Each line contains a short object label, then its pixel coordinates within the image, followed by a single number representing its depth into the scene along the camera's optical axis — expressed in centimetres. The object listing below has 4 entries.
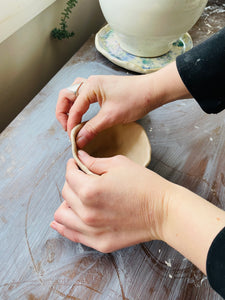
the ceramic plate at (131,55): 82
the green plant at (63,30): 92
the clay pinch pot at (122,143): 56
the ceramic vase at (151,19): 65
